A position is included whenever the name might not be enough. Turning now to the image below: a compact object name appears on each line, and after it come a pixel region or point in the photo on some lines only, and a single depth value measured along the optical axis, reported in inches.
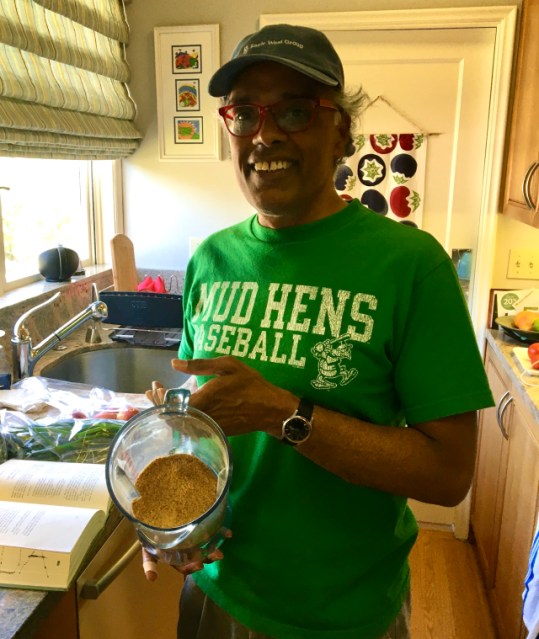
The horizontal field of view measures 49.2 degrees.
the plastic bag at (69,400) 55.7
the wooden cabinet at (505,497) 65.1
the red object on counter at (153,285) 91.4
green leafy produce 46.1
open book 33.1
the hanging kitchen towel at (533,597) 49.6
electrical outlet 91.3
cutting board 90.7
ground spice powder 30.6
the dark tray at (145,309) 77.5
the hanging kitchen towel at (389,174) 92.4
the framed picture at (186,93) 91.3
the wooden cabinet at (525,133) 72.2
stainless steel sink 76.4
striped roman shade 65.5
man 31.2
